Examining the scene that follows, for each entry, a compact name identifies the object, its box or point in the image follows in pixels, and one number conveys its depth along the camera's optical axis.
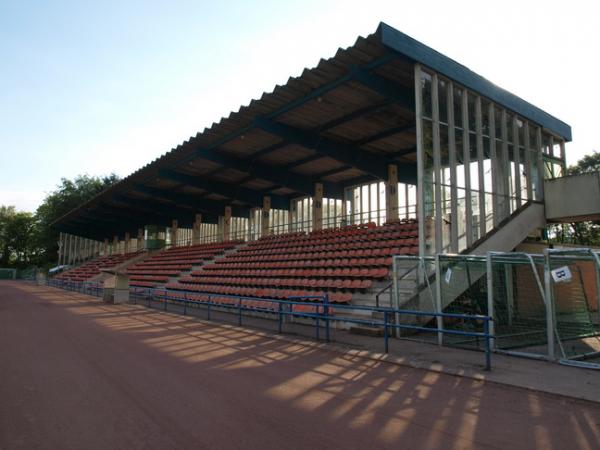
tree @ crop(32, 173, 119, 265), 52.93
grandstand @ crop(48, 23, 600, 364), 11.16
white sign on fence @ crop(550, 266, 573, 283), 6.82
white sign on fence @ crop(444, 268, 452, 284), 8.68
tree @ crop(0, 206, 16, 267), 72.62
